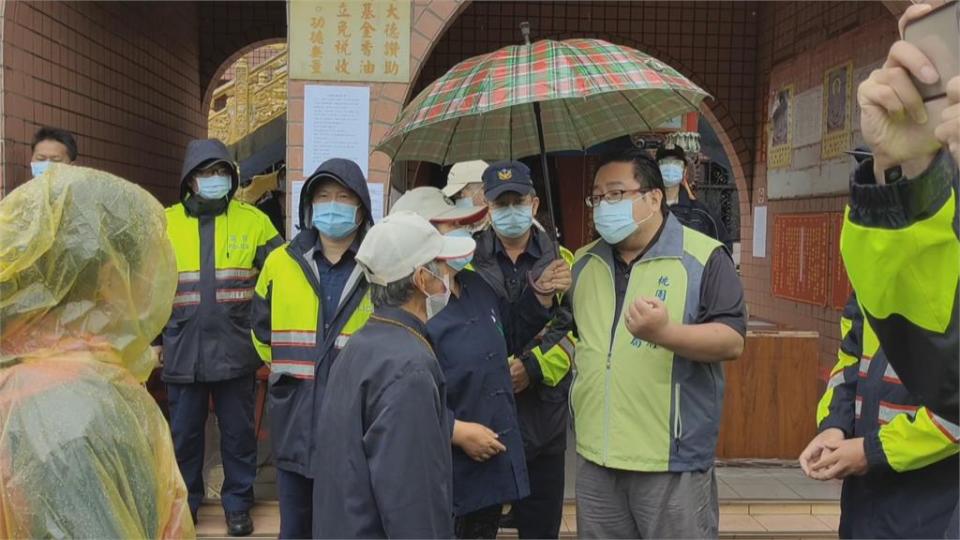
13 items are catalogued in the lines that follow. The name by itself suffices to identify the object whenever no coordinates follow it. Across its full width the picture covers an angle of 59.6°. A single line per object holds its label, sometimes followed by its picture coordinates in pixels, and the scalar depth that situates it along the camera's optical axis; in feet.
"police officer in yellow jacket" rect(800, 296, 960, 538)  7.55
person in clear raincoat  4.67
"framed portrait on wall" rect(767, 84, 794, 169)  24.02
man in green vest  8.90
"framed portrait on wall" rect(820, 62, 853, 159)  20.11
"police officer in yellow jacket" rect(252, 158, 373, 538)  11.65
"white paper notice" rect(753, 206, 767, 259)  25.82
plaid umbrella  9.46
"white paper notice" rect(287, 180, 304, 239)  15.38
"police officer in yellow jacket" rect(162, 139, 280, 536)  13.93
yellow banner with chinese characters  15.42
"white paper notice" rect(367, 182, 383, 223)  15.31
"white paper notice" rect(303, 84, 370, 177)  15.43
